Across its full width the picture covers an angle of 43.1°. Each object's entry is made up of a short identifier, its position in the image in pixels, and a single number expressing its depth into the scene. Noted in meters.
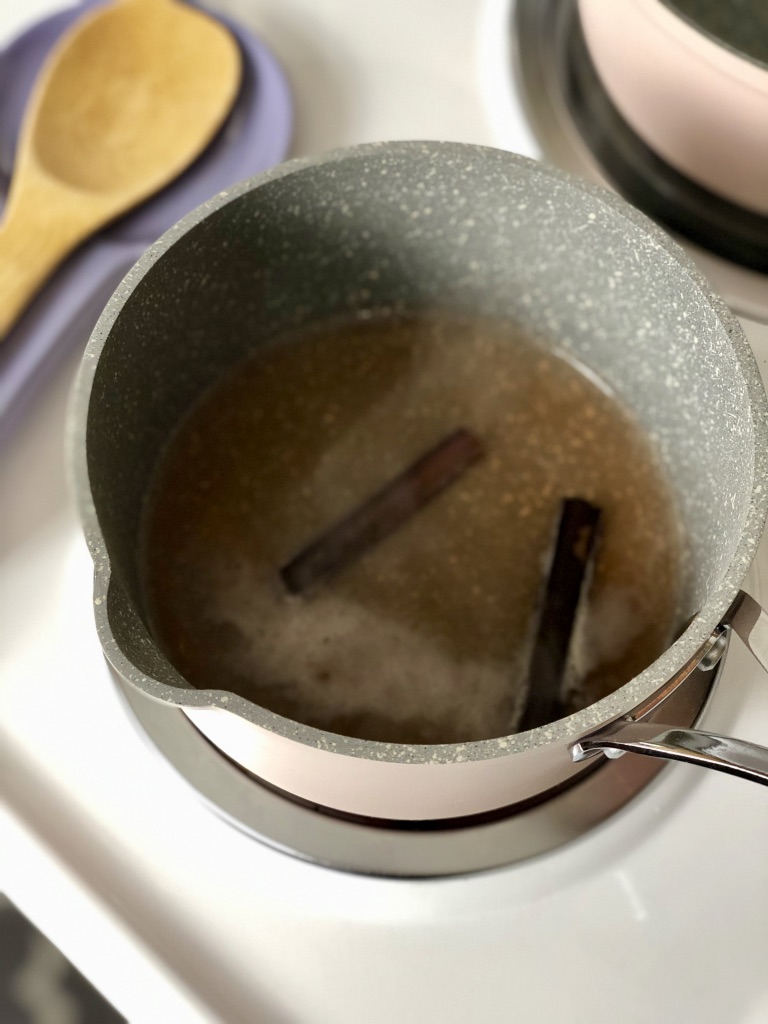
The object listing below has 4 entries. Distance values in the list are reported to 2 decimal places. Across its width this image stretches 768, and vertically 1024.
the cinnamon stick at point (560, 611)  0.41
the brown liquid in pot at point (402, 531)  0.42
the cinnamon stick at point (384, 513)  0.44
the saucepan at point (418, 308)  0.29
